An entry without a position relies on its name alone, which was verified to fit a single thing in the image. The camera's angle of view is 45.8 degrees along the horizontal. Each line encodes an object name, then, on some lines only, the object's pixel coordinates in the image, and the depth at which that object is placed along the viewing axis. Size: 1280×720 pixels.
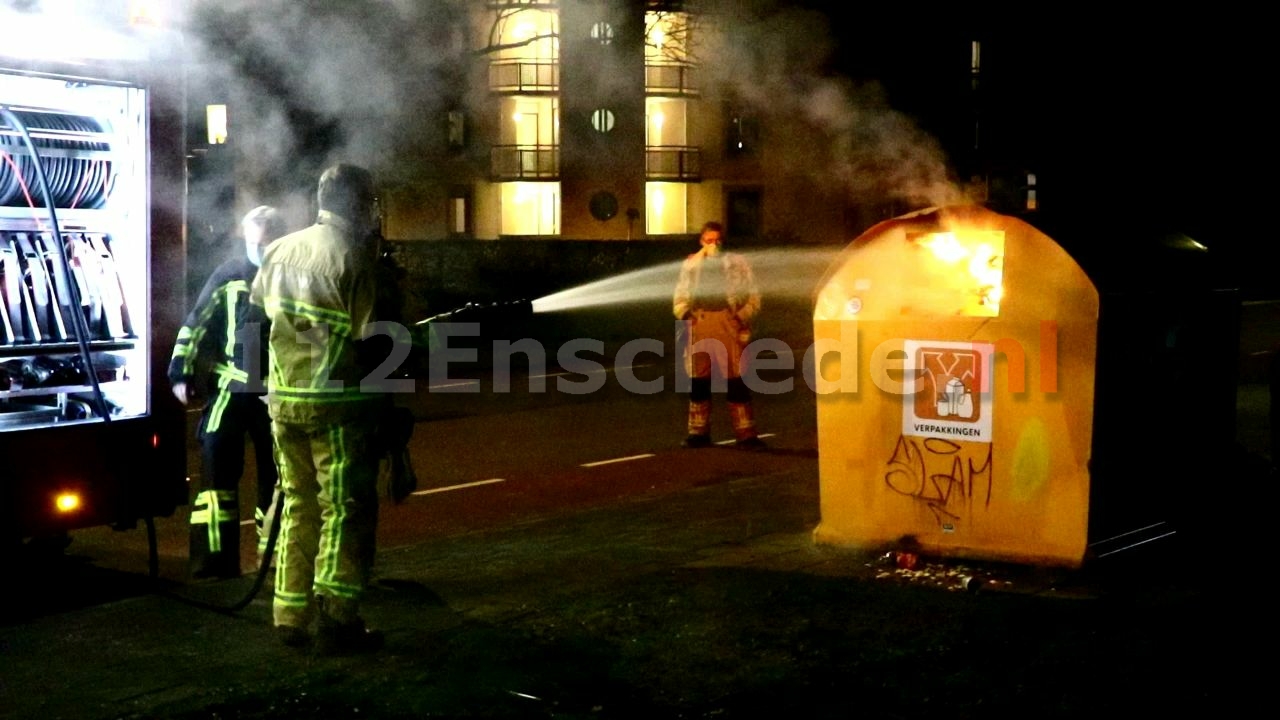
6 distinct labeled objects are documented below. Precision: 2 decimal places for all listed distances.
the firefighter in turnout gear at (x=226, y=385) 6.76
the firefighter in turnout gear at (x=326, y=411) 5.55
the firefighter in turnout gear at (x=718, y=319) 12.06
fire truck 6.21
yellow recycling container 6.68
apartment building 40.41
